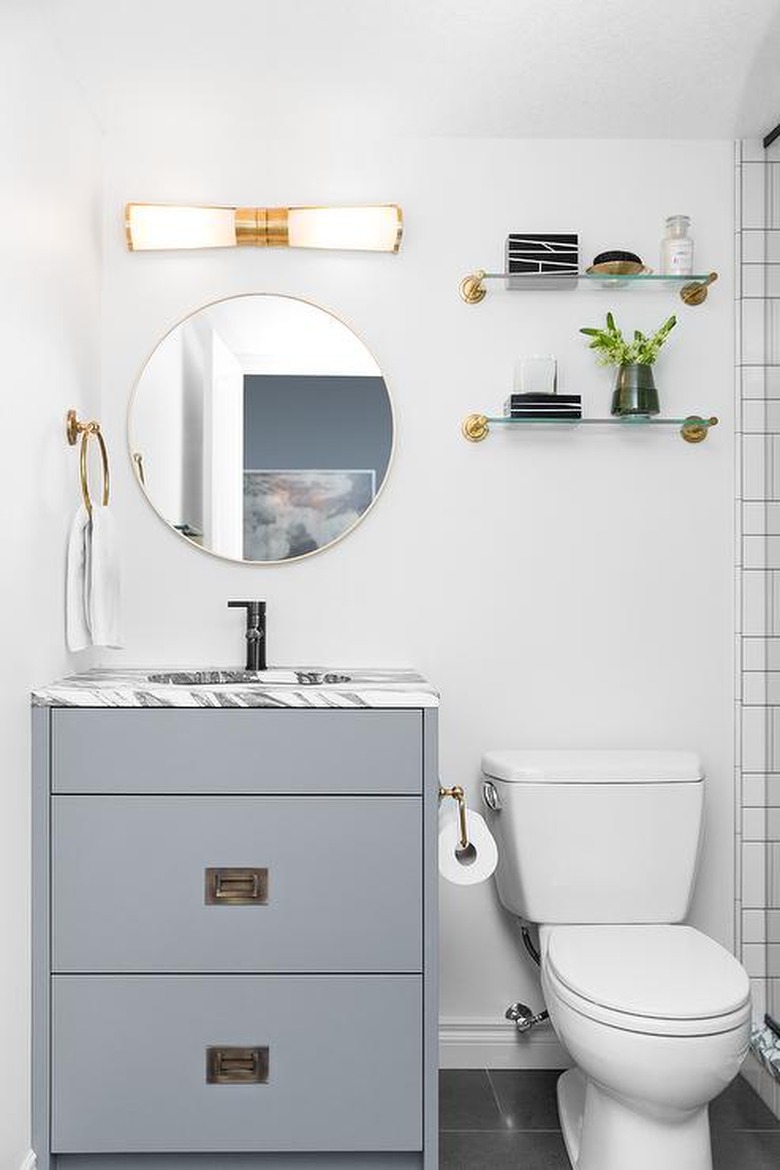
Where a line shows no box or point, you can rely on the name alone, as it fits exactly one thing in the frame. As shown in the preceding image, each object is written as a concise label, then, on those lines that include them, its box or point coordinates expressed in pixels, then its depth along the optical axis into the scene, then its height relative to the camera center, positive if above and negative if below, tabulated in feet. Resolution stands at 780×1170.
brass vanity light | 8.63 +2.78
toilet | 6.19 -2.37
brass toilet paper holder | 7.29 -1.51
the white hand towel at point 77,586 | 7.37 -0.05
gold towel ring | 7.45 +0.97
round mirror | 8.84 +1.26
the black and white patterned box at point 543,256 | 8.65 +2.56
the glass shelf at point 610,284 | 8.73 +2.40
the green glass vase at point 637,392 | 8.59 +1.48
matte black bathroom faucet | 8.36 -0.41
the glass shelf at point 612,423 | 8.70 +1.26
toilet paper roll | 7.30 -1.82
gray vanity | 6.86 -2.19
